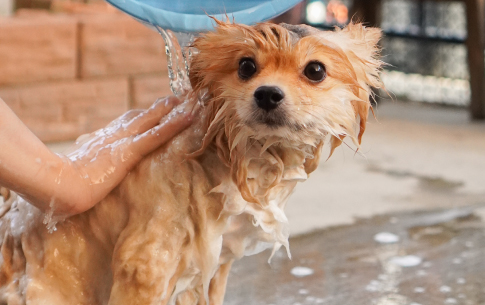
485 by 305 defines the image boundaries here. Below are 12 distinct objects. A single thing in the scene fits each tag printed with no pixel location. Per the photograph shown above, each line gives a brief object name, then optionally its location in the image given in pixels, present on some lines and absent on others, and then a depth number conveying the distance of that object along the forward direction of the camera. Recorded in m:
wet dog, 0.69
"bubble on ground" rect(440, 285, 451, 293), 1.02
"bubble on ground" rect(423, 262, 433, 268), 1.09
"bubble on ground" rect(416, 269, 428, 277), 1.06
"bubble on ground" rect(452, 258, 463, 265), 1.10
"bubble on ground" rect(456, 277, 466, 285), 1.04
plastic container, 0.81
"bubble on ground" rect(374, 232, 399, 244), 1.20
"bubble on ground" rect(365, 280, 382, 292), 1.02
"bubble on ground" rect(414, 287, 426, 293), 1.01
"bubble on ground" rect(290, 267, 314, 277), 1.06
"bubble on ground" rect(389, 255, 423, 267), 1.09
